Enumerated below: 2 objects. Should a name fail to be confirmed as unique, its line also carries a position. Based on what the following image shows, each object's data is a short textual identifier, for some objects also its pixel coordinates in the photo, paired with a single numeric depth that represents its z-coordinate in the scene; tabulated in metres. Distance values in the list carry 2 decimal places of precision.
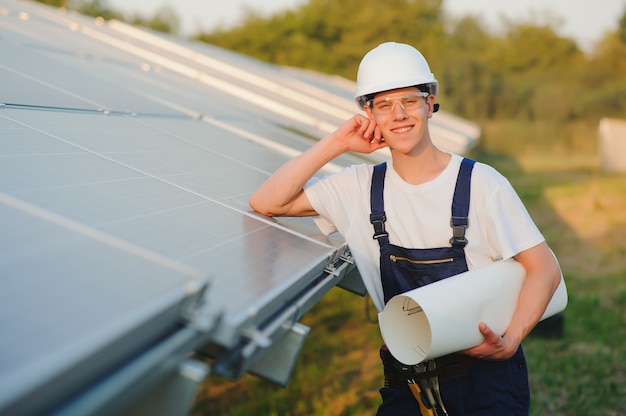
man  2.49
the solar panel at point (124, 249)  1.26
